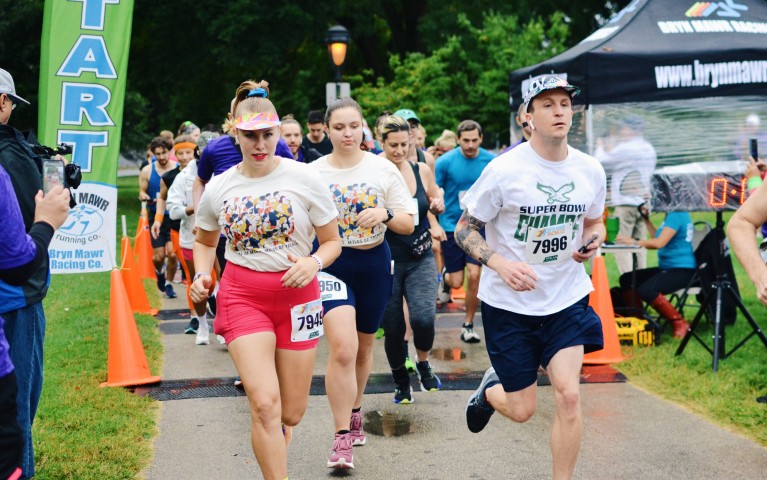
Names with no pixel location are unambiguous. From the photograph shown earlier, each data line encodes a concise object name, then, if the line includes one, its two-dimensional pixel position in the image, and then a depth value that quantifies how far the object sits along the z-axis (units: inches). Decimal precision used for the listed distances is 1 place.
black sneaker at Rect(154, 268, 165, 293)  554.9
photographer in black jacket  178.5
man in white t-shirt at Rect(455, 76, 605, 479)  194.2
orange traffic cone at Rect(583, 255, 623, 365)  344.8
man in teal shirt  405.4
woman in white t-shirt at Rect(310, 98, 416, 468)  227.3
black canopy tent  390.9
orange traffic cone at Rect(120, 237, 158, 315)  458.6
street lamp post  718.5
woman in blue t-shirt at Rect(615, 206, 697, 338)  374.6
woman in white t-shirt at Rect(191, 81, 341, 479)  186.1
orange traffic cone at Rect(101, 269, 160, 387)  308.8
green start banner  300.4
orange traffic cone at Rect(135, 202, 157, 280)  631.2
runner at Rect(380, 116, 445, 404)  276.5
